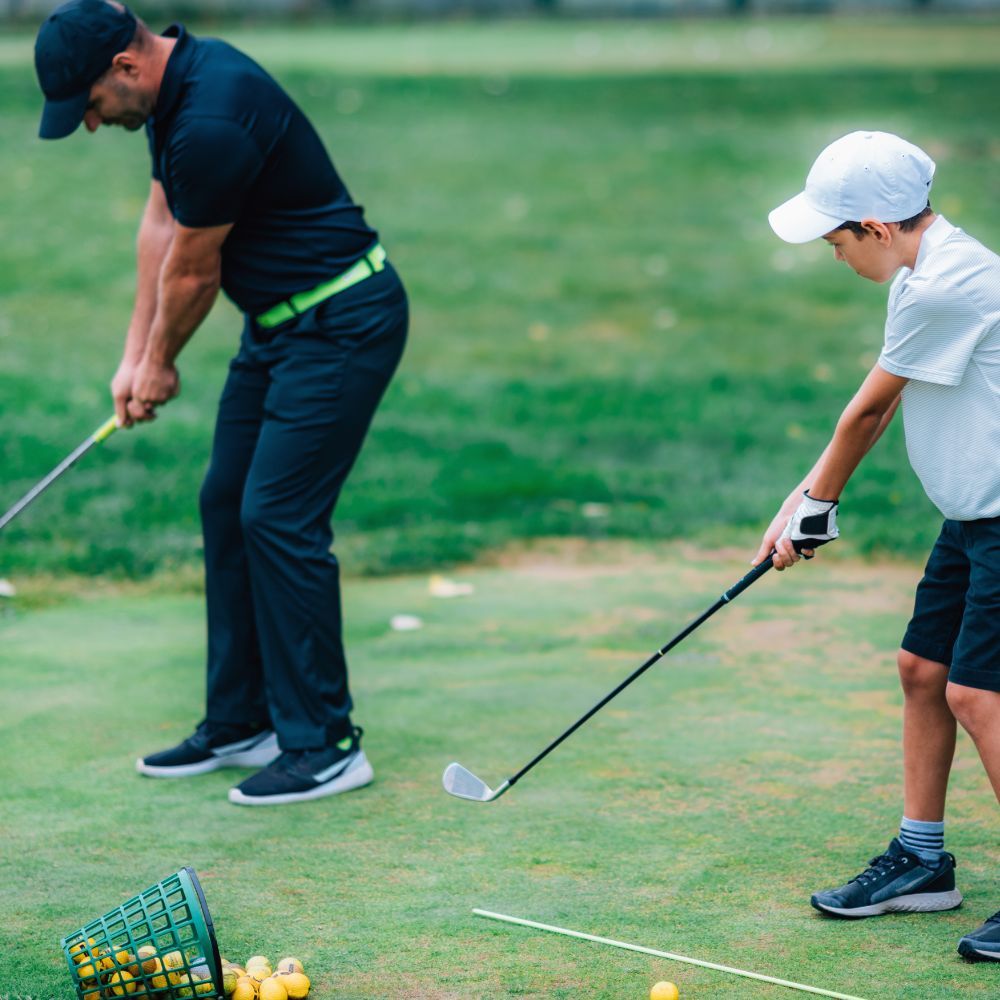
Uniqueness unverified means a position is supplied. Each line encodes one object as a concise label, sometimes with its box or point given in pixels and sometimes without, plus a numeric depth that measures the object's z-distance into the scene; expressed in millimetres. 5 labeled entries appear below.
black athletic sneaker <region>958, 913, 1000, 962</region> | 6988
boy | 6875
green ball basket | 6359
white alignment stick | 6770
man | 8695
